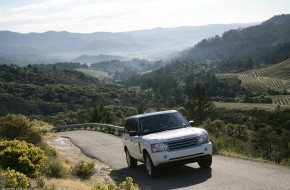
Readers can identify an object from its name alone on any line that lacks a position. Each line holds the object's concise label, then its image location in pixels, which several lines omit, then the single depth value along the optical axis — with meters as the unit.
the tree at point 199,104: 81.56
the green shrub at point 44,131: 32.91
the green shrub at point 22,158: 10.09
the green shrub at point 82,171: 12.76
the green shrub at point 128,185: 9.09
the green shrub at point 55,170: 11.72
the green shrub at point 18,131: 16.92
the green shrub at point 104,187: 8.11
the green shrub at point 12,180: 7.57
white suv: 11.10
